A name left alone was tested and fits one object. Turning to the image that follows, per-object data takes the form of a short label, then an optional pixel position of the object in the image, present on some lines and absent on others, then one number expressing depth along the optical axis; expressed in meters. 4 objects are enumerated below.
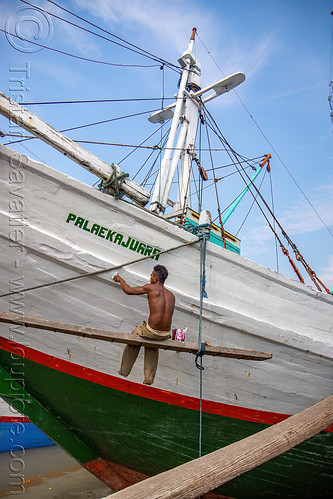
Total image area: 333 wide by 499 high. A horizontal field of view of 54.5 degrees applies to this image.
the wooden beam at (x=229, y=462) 1.45
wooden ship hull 3.12
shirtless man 2.80
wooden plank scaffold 2.59
